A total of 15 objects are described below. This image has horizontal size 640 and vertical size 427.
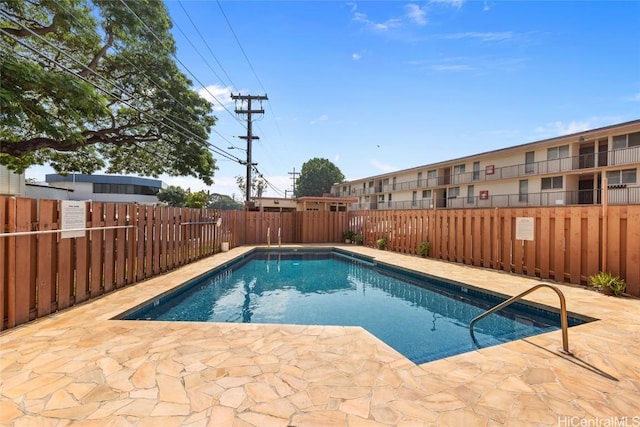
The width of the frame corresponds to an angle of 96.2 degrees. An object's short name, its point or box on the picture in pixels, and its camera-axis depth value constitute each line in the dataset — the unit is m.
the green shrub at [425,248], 11.36
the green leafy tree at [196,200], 35.62
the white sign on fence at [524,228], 7.69
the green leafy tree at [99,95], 8.21
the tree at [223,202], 67.50
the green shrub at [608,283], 5.84
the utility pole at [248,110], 20.92
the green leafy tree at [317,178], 54.19
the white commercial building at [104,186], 44.41
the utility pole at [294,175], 54.33
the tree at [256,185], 48.66
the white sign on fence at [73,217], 4.62
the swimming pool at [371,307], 4.68
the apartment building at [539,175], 17.53
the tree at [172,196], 49.72
